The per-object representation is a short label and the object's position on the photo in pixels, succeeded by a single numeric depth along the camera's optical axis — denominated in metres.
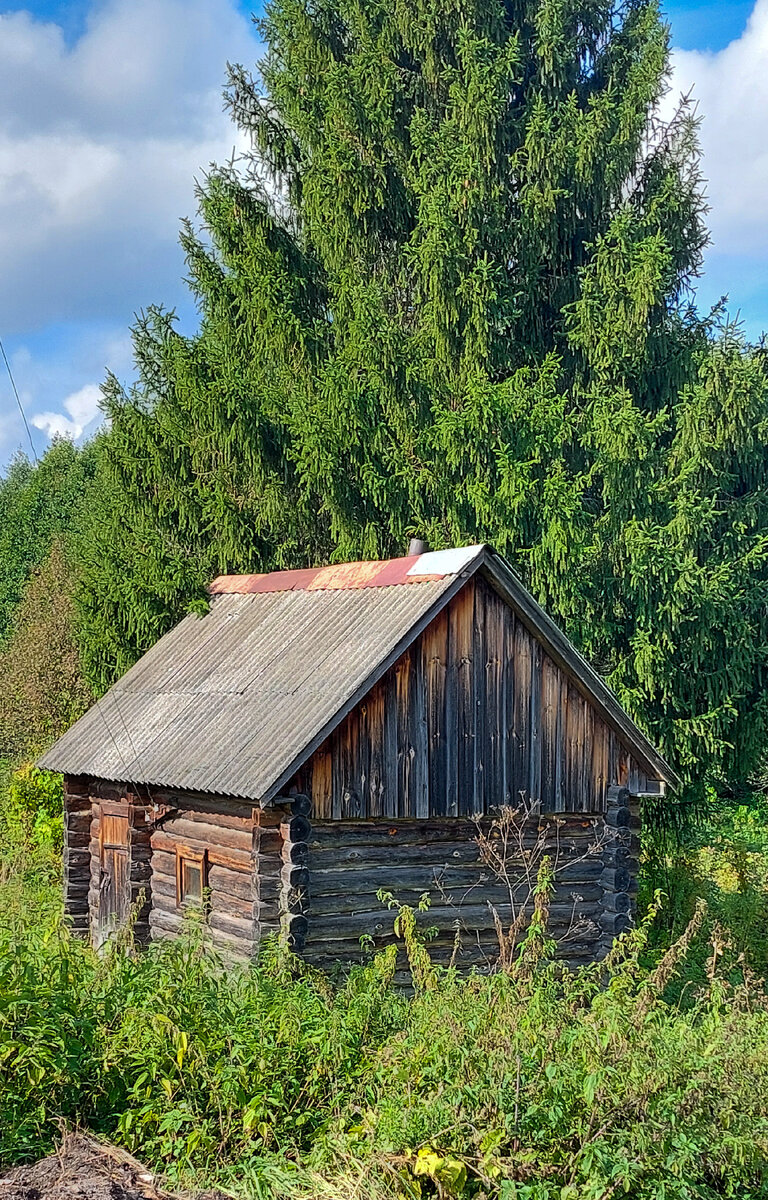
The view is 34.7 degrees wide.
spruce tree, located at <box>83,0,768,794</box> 17.41
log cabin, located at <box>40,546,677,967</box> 12.18
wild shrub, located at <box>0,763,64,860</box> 22.67
